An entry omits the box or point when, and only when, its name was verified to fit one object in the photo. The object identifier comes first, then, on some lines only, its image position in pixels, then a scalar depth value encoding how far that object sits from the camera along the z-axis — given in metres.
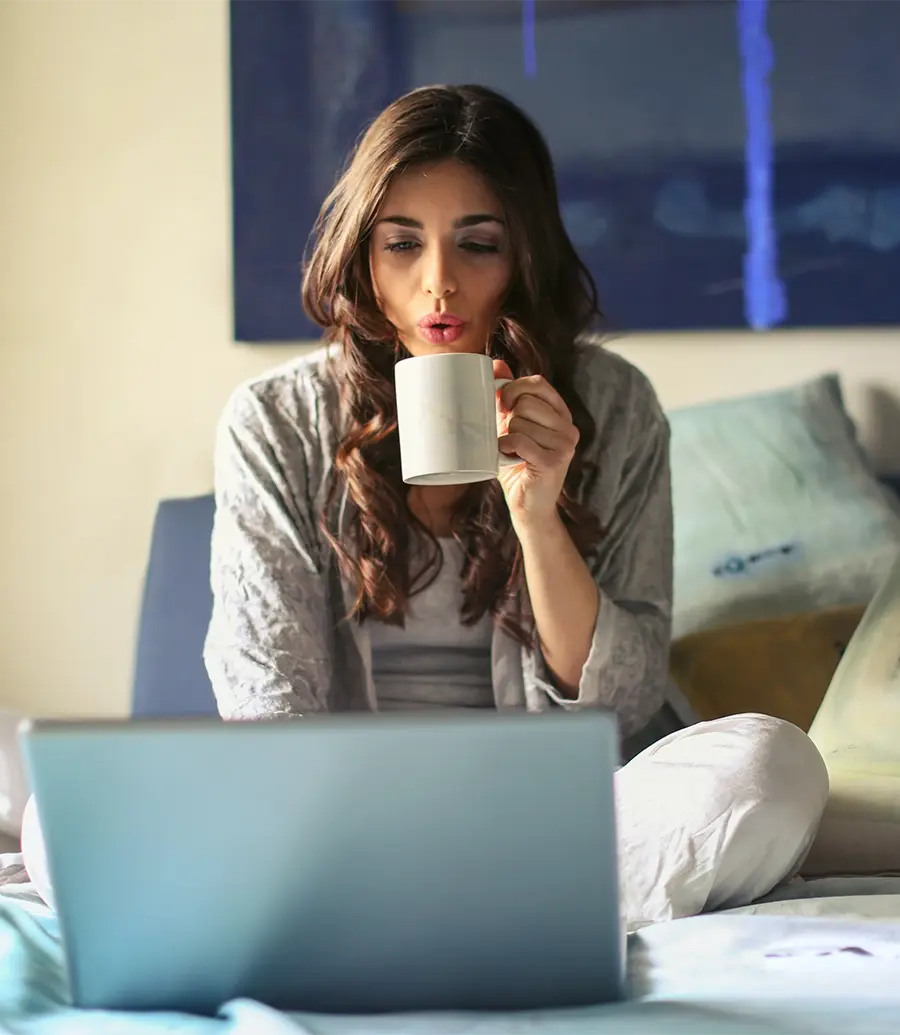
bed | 0.69
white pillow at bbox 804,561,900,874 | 1.19
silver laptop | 0.66
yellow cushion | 1.65
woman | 1.45
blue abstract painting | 2.13
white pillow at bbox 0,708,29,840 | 1.50
